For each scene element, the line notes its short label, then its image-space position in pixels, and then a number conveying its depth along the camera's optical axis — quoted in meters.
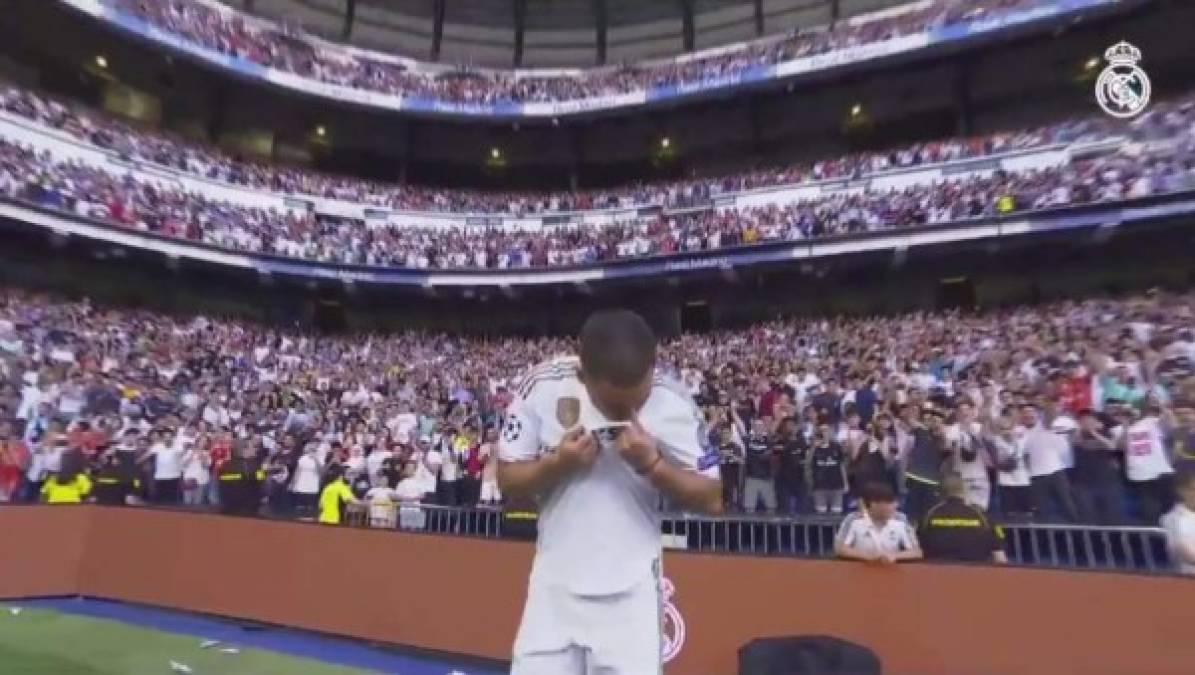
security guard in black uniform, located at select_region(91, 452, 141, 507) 12.45
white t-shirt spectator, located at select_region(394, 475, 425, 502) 12.41
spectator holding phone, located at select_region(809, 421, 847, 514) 11.65
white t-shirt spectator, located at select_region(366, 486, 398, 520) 11.27
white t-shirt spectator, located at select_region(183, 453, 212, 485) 13.66
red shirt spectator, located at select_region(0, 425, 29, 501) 12.76
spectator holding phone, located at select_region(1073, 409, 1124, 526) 9.12
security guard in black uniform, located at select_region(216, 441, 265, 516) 11.88
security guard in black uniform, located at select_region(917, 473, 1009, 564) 6.49
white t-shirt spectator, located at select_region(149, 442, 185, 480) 13.40
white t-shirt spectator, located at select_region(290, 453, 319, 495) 12.99
